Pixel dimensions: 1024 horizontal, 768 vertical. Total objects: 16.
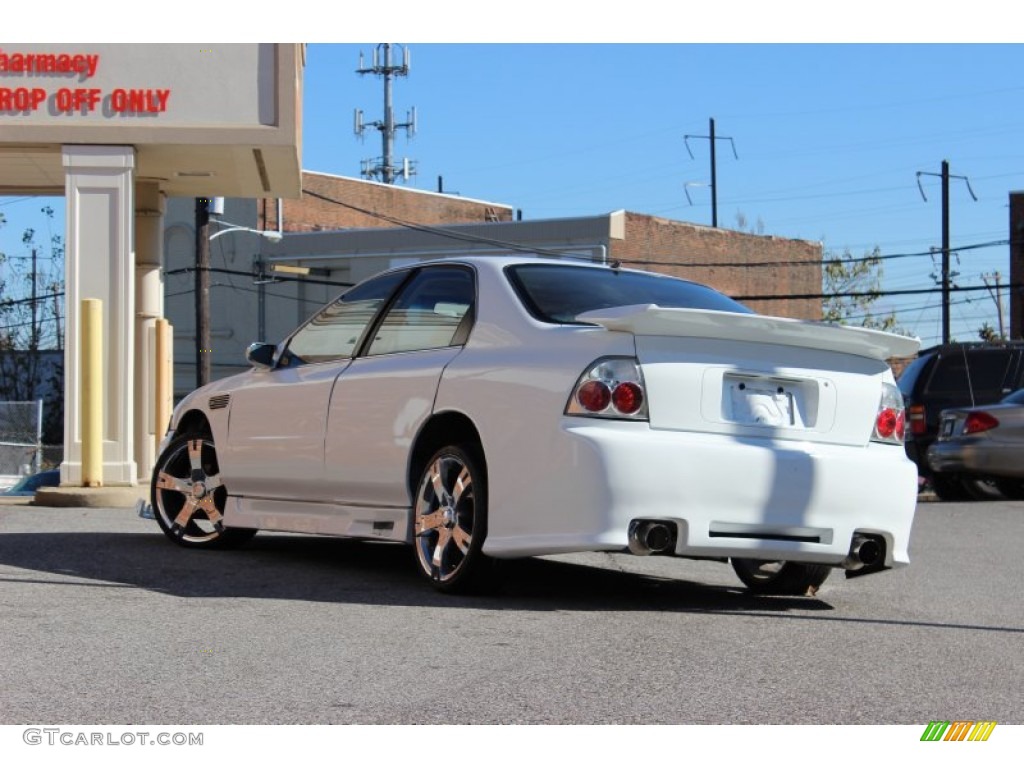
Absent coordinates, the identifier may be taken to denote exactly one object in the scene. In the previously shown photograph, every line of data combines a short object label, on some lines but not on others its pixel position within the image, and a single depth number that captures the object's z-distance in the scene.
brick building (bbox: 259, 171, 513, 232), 58.31
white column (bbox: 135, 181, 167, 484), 16.72
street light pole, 29.23
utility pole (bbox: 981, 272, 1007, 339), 74.66
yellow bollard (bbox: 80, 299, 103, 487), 13.83
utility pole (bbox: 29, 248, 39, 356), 54.47
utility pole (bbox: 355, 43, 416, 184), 92.00
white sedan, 6.44
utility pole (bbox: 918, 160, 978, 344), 51.26
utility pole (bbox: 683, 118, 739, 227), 75.81
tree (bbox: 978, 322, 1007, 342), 70.81
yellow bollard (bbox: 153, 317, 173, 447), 16.89
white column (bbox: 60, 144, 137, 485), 14.22
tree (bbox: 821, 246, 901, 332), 72.75
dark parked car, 18.61
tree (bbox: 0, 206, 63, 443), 52.75
